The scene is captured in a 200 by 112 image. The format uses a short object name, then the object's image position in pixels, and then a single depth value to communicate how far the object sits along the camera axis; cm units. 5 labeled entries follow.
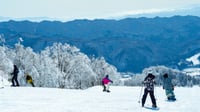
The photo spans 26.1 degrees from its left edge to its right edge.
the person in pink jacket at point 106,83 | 4898
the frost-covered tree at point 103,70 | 13229
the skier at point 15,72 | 5159
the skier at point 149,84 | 3228
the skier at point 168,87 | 3972
